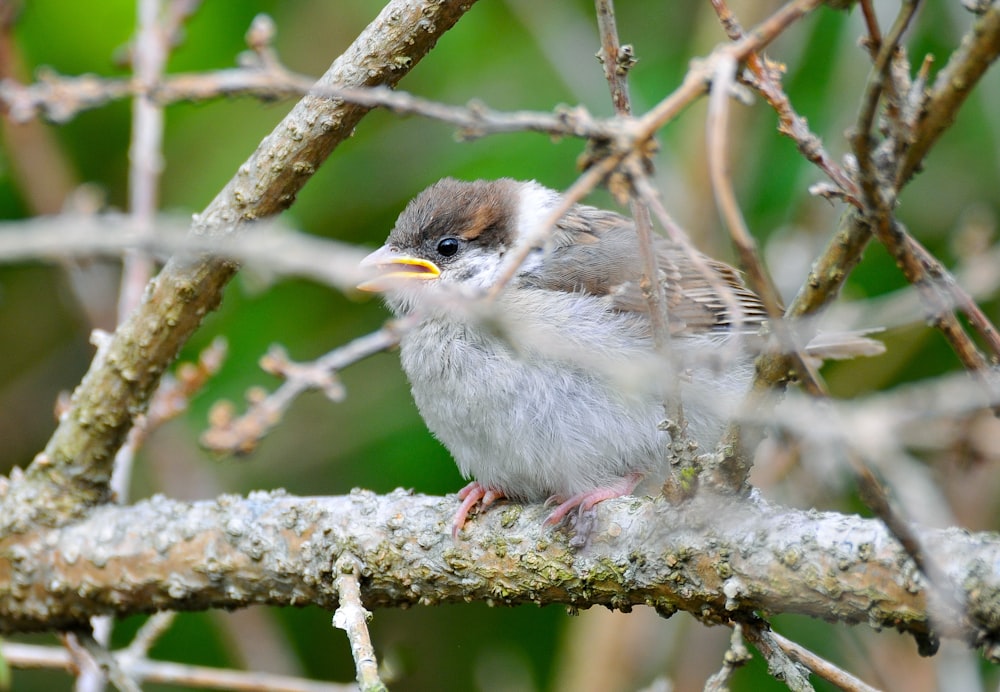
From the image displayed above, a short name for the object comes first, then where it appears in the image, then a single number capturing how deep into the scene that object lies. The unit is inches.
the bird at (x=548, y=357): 243.4
